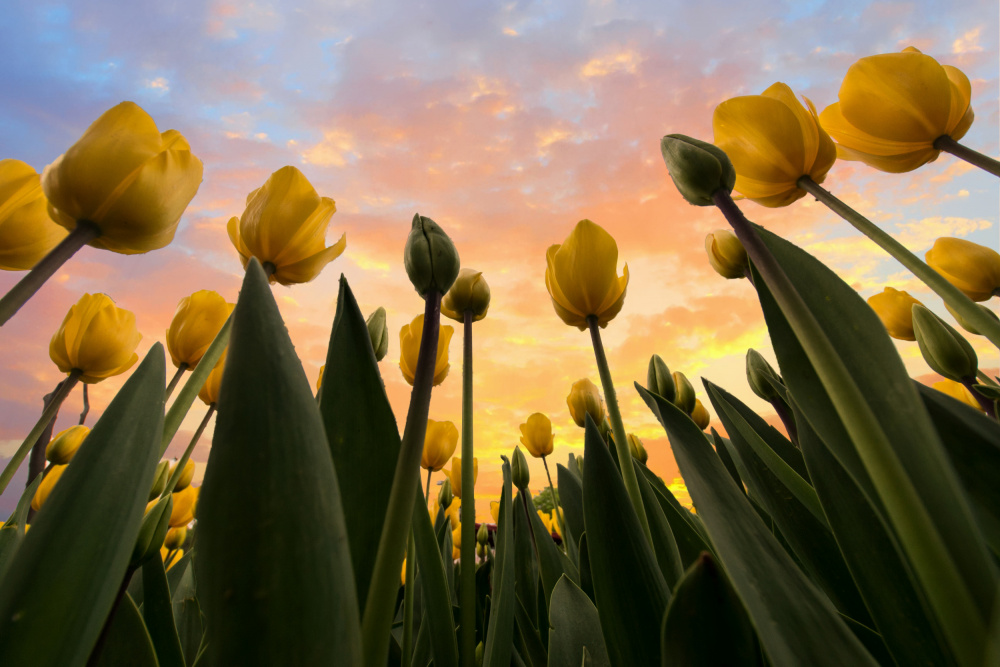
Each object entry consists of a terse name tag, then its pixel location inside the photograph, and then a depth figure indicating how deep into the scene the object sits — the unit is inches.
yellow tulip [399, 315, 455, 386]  11.5
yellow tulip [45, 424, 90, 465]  16.6
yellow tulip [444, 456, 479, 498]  21.8
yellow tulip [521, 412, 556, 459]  23.5
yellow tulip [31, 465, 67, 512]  17.7
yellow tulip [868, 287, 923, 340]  17.2
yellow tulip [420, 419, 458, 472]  16.5
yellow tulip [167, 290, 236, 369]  10.7
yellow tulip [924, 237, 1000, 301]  14.8
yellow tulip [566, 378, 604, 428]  17.1
